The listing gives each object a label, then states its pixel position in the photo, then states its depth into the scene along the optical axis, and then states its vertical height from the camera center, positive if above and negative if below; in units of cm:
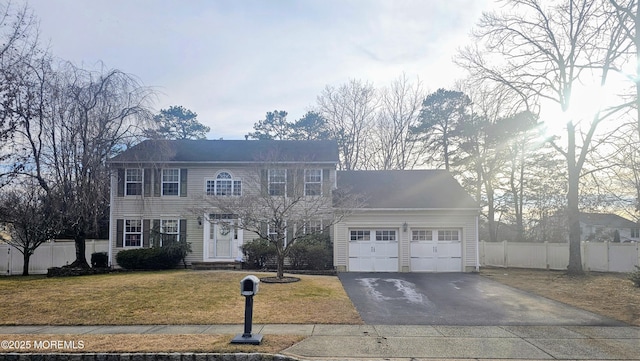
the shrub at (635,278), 1355 -211
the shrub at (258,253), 1862 -175
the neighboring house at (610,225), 4144 -121
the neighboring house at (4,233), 2078 -104
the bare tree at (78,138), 1662 +313
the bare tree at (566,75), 1769 +610
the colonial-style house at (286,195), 1855 +60
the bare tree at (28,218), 1875 -17
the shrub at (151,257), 1859 -193
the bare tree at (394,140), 3334 +598
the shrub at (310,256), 1825 -184
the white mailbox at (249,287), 750 -131
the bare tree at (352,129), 3412 +697
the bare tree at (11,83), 1298 +421
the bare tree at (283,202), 1485 +48
